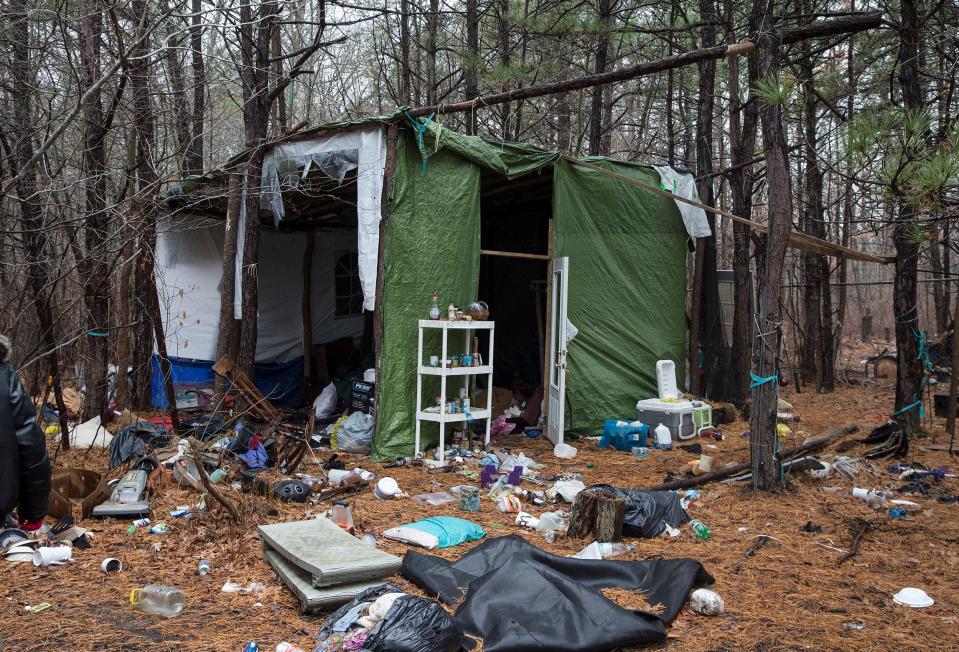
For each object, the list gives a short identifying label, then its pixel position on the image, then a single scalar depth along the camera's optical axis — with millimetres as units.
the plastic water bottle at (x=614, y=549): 4242
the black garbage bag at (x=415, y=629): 2832
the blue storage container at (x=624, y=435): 7465
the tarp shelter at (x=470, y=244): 6562
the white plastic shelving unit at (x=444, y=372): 6445
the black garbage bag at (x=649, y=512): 4555
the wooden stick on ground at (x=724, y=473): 5598
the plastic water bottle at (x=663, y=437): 7504
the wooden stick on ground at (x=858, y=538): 4171
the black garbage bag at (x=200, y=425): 6691
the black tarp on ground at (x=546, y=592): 2977
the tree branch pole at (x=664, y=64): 5125
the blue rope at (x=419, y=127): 6418
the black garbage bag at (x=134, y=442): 5801
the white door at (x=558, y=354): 7262
